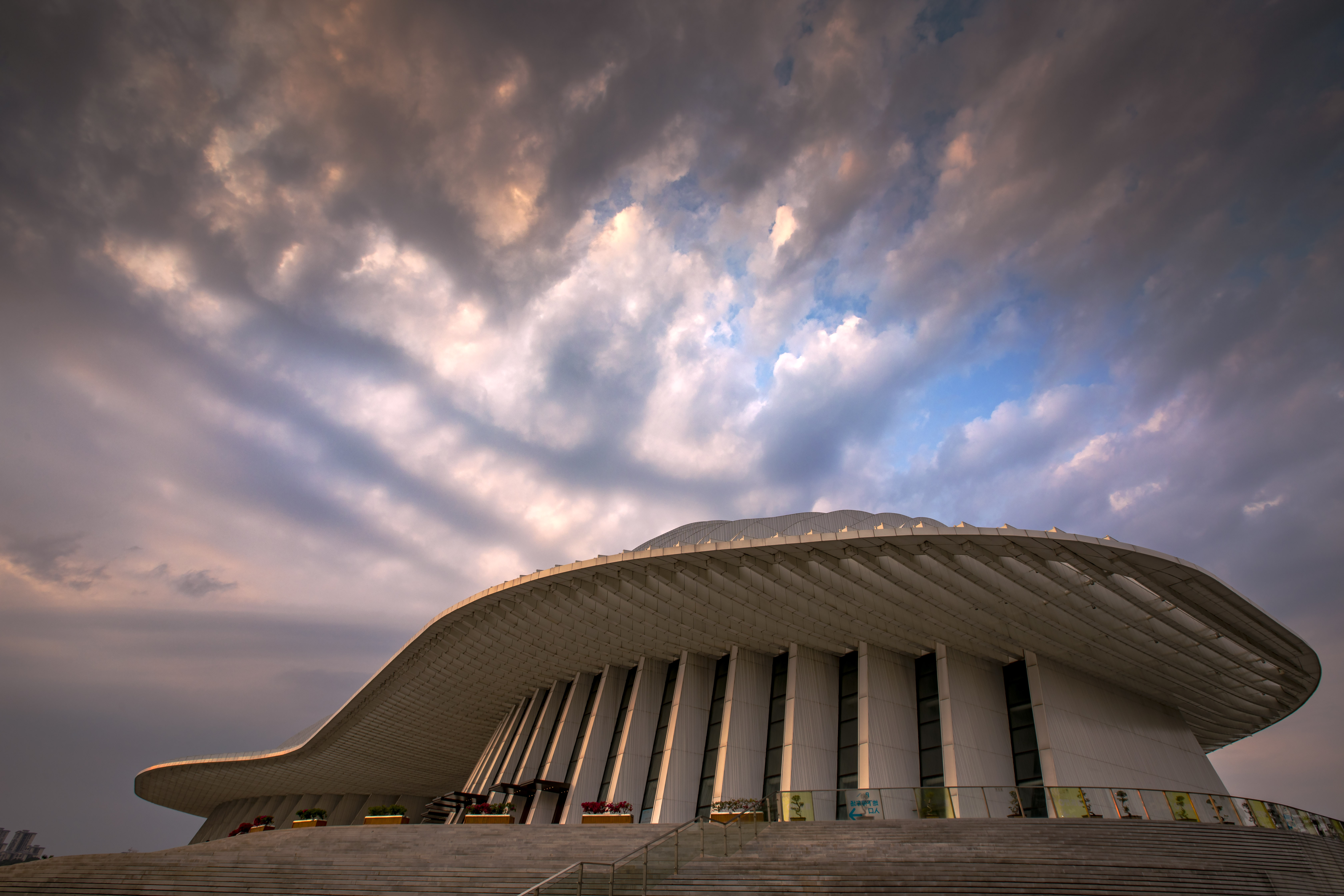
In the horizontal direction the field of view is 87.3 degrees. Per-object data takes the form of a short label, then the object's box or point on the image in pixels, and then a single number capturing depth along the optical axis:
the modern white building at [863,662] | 22.08
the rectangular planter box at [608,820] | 21.33
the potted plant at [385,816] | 23.73
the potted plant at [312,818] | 25.22
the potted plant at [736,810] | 15.85
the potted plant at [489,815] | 23.61
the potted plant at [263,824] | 28.55
